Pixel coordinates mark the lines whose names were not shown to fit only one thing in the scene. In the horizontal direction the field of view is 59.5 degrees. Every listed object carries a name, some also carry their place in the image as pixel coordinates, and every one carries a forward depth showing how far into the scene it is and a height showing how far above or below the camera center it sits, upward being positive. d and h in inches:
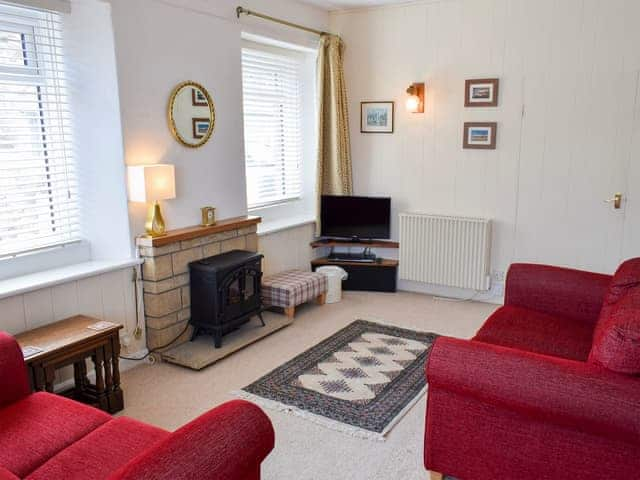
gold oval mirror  147.2 +9.4
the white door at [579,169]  166.9 -6.8
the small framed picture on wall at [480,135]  184.5 +4.0
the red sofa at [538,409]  75.2 -36.8
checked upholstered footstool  173.5 -43.9
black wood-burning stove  148.1 -38.6
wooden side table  104.7 -40.0
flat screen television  205.2 -25.2
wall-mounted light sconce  192.4 +16.9
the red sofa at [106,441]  62.2 -38.8
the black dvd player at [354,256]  207.8 -40.5
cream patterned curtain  202.5 +9.1
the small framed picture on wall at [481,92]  182.1 +17.8
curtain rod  164.2 +40.5
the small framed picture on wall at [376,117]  203.6 +11.3
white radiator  189.3 -35.3
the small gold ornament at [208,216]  157.9 -18.8
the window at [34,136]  122.0 +3.1
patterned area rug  117.0 -54.5
